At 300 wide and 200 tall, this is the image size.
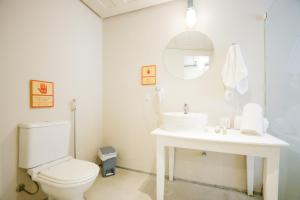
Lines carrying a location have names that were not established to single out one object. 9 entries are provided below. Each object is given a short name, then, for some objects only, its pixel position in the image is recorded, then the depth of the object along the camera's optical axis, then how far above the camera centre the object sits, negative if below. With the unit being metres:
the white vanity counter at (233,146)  1.12 -0.39
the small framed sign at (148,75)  1.99 +0.30
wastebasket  1.96 -0.83
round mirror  1.77 +0.52
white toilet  1.16 -0.61
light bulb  1.71 +0.92
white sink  1.43 -0.23
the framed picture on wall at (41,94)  1.40 +0.03
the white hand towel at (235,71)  1.54 +0.28
